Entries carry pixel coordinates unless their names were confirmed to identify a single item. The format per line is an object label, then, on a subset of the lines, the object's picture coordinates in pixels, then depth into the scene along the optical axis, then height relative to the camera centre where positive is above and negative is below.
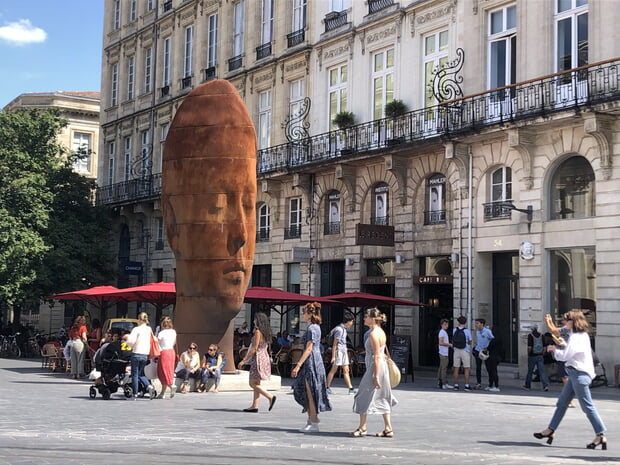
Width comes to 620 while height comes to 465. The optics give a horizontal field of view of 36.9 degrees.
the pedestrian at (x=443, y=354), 22.61 -1.43
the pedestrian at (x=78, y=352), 23.66 -1.54
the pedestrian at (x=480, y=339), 22.72 -1.07
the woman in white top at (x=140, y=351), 17.41 -1.10
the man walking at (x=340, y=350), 19.58 -1.19
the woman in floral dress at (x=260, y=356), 14.57 -0.99
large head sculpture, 20.05 +1.68
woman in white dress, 11.77 -1.21
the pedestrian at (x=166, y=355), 17.77 -1.21
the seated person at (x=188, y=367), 19.25 -1.54
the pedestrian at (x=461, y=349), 22.50 -1.31
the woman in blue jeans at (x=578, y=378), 11.12 -0.99
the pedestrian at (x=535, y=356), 22.30 -1.44
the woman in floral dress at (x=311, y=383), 12.37 -1.20
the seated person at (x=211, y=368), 19.39 -1.57
